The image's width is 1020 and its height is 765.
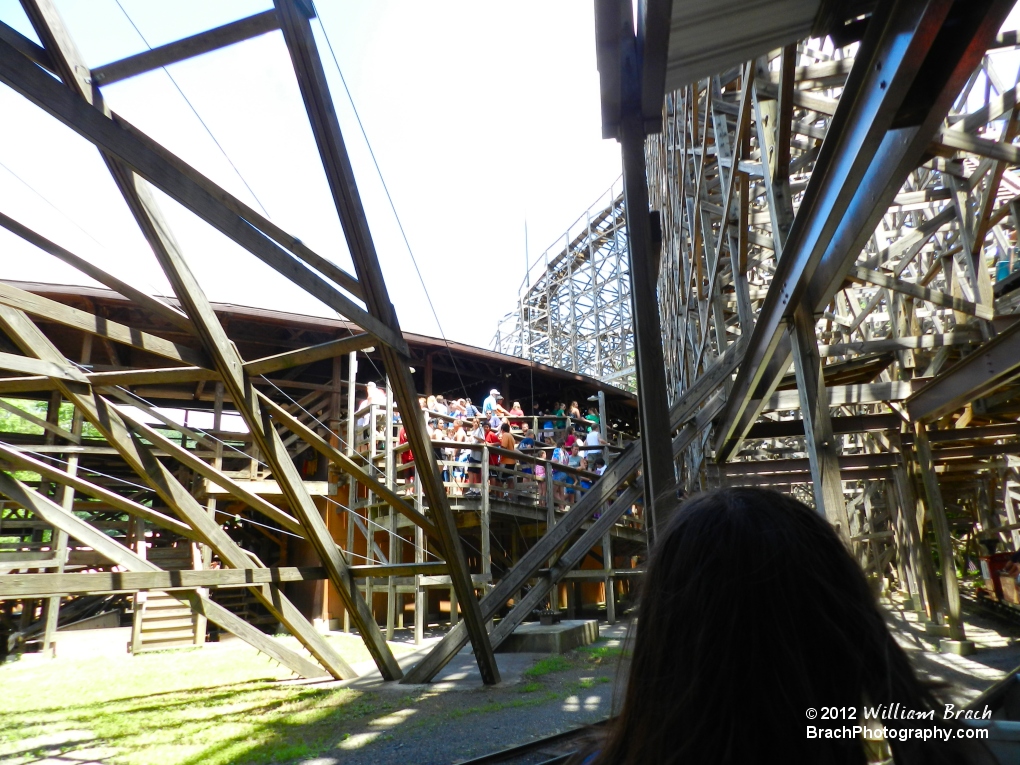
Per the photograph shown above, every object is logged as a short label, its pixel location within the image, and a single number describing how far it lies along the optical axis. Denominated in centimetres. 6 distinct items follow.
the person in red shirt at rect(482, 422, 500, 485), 1154
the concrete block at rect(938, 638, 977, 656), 745
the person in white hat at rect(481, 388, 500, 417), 1212
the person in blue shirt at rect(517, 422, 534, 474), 1244
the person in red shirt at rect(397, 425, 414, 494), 1093
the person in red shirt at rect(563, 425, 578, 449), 1277
